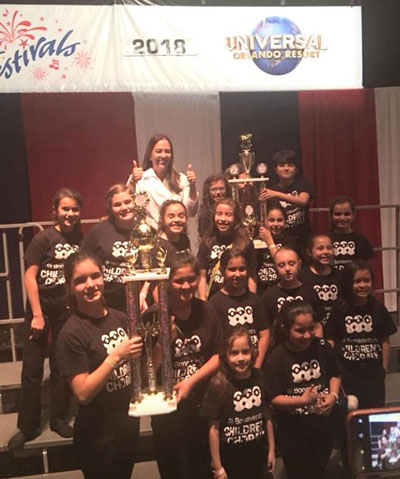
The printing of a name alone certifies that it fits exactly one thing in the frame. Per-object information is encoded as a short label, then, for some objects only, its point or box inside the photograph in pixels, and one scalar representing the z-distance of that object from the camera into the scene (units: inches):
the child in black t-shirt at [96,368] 78.2
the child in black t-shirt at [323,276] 118.1
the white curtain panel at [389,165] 216.2
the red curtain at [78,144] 194.2
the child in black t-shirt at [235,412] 92.0
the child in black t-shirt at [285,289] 112.1
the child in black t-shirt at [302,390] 96.5
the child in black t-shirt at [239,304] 104.0
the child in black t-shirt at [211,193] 135.3
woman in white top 131.1
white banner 174.9
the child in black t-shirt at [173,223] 114.0
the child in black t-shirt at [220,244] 118.0
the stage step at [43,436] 116.6
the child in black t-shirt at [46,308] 114.8
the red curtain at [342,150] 213.5
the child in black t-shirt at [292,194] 142.2
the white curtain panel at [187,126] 199.5
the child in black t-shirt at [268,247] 131.8
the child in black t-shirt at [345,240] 133.6
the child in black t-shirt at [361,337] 110.7
